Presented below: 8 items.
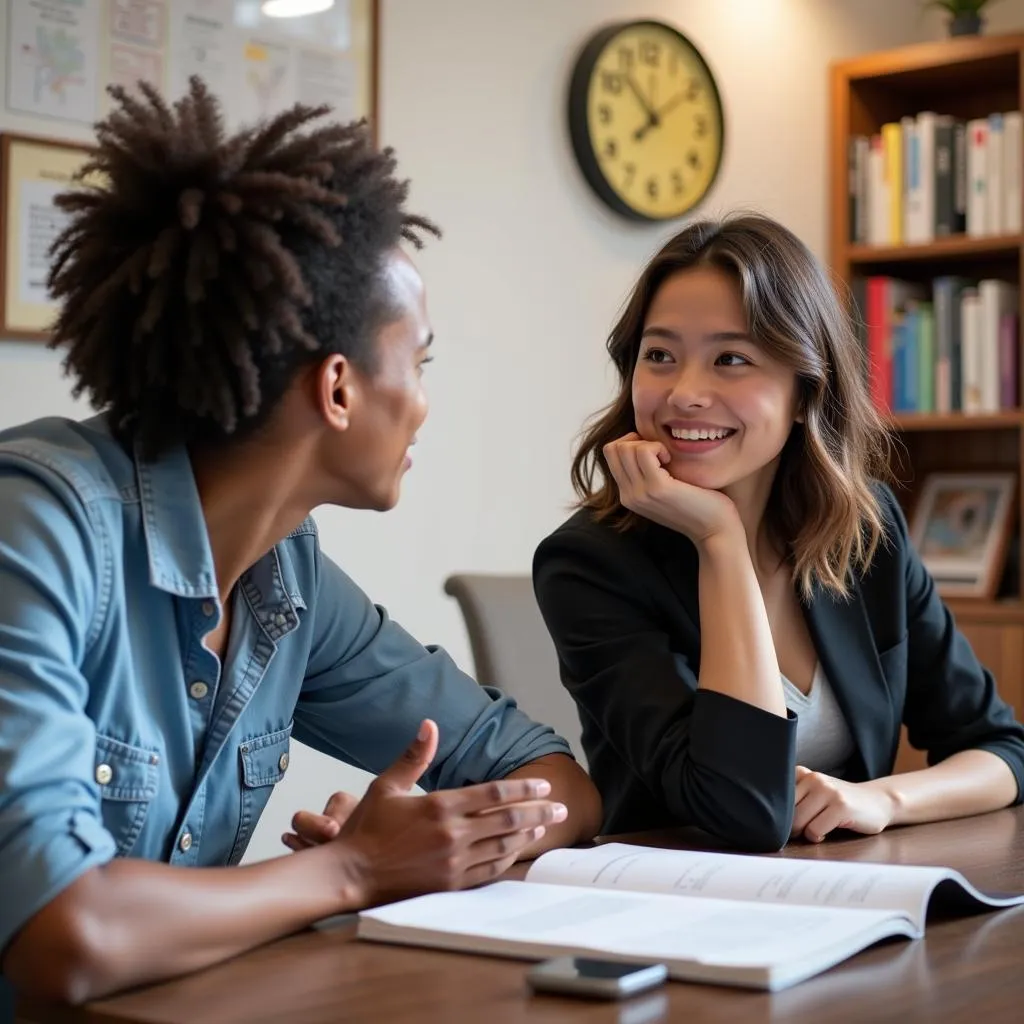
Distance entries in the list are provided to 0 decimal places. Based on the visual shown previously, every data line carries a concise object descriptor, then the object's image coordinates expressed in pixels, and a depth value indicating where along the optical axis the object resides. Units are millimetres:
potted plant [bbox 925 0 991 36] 3912
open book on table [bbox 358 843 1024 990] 988
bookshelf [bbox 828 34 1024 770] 3805
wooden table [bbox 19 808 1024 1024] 901
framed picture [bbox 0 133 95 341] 2492
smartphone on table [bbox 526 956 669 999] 924
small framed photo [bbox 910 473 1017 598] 3791
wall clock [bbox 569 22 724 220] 3443
